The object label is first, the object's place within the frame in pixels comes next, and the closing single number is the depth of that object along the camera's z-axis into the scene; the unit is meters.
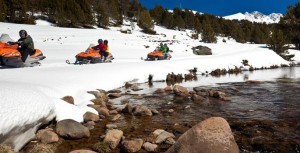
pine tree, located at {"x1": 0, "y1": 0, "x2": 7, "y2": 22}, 65.16
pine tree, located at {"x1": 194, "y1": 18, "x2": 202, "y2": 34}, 100.47
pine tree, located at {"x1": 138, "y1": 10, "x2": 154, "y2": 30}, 92.00
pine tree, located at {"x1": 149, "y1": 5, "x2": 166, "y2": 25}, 118.33
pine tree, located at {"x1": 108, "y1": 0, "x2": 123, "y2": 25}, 95.25
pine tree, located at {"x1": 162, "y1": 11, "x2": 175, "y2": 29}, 110.69
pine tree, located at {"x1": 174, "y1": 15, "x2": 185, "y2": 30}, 112.38
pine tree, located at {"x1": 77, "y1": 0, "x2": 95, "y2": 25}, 81.81
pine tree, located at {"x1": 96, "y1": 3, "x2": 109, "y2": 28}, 85.71
